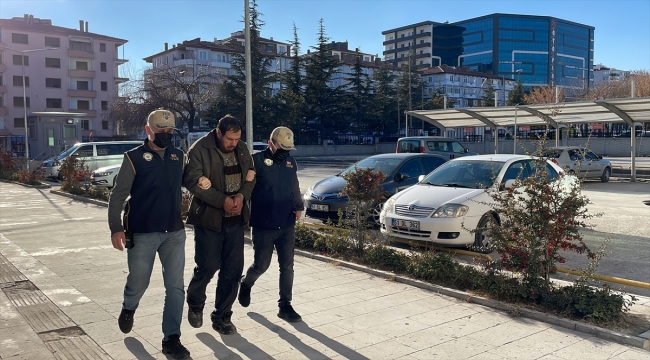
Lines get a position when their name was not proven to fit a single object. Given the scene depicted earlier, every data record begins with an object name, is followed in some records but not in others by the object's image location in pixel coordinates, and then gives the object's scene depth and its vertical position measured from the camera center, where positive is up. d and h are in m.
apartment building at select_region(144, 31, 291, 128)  79.44 +12.57
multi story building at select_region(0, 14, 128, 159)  64.06 +8.04
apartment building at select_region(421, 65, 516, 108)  96.06 +10.01
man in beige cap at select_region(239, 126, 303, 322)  5.21 -0.68
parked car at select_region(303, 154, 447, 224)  10.79 -0.85
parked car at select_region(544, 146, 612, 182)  20.42 -0.86
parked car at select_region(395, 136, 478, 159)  20.77 -0.26
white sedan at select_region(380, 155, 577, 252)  8.30 -1.02
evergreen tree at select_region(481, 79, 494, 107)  65.99 +5.43
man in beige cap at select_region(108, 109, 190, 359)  4.36 -0.62
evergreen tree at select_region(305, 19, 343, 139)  54.09 +4.88
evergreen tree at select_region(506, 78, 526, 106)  61.17 +4.74
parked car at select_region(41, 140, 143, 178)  23.70 -0.54
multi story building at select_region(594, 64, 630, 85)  136.34 +16.67
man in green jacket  4.67 -0.61
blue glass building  113.69 +19.92
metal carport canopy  18.84 +1.01
